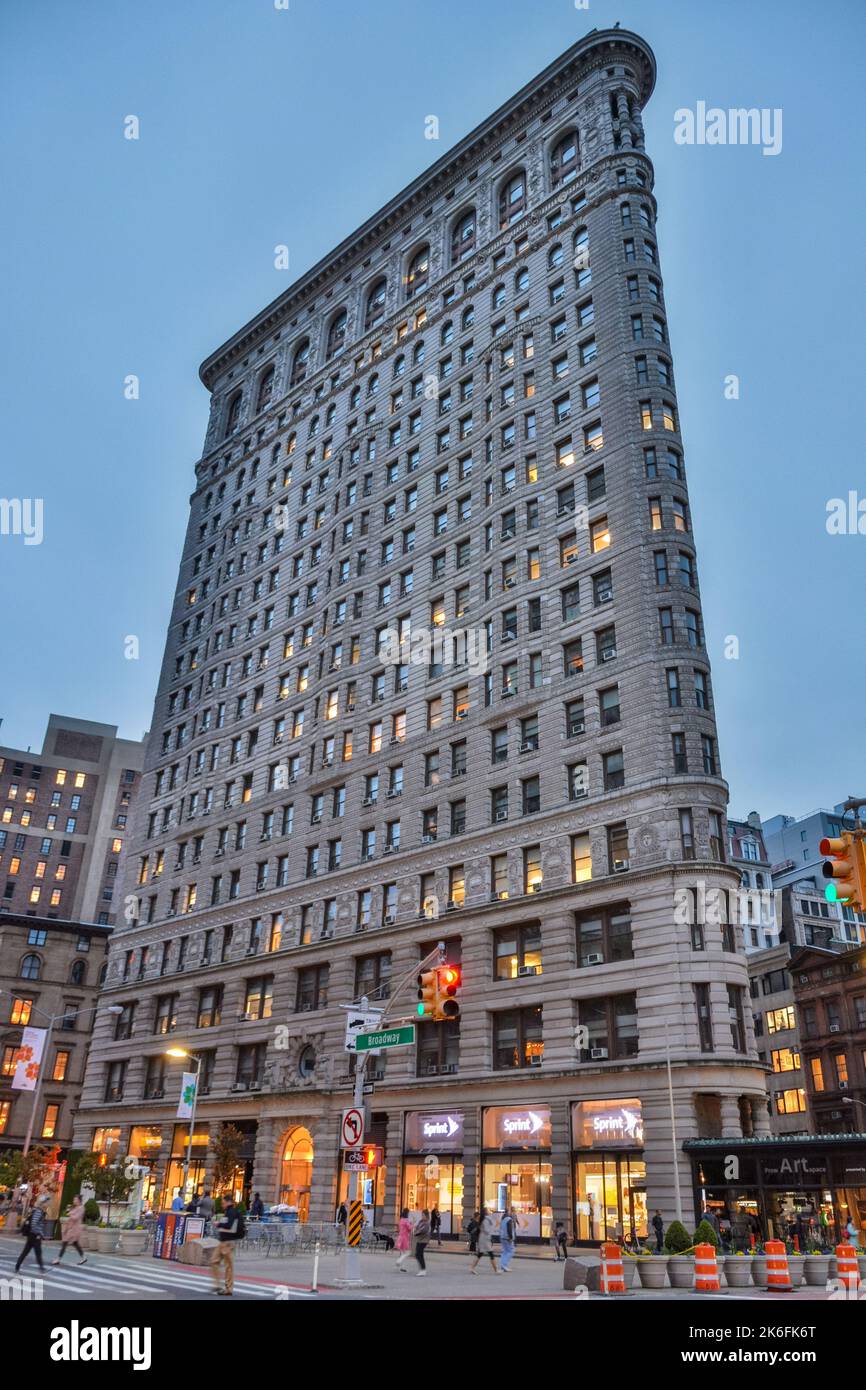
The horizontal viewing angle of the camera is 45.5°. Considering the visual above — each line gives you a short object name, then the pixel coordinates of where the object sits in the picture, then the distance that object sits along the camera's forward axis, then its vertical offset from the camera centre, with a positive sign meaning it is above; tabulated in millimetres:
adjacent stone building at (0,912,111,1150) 89750 +15484
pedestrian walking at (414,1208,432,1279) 28453 -886
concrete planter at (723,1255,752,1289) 25750 -1365
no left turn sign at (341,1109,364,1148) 24953 +1495
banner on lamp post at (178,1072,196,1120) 46688 +3840
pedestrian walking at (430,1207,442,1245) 43375 -911
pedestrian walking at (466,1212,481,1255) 33188 -829
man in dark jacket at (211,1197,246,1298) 21156 -981
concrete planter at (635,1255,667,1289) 25125 -1379
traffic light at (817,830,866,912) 15750 +4775
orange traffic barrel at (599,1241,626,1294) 23219 -1312
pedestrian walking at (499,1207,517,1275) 31453 -1059
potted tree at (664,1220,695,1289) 25422 -1314
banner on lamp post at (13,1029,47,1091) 44588 +5055
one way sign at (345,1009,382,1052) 28141 +4366
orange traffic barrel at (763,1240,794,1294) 24031 -1251
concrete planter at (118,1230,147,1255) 32594 -1490
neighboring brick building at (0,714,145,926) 124562 +40924
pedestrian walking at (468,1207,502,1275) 29391 -970
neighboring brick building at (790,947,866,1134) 68750 +11438
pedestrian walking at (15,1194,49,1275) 23812 -938
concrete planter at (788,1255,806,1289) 26500 -1271
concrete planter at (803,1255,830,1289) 26328 -1284
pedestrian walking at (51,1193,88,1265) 28359 -902
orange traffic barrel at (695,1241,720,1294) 22844 -1135
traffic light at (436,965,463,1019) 21891 +4127
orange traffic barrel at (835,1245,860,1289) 21625 -978
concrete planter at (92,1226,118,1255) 33156 -1455
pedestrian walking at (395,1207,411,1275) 31572 -1124
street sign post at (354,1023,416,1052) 24594 +3562
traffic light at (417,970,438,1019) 22219 +3985
